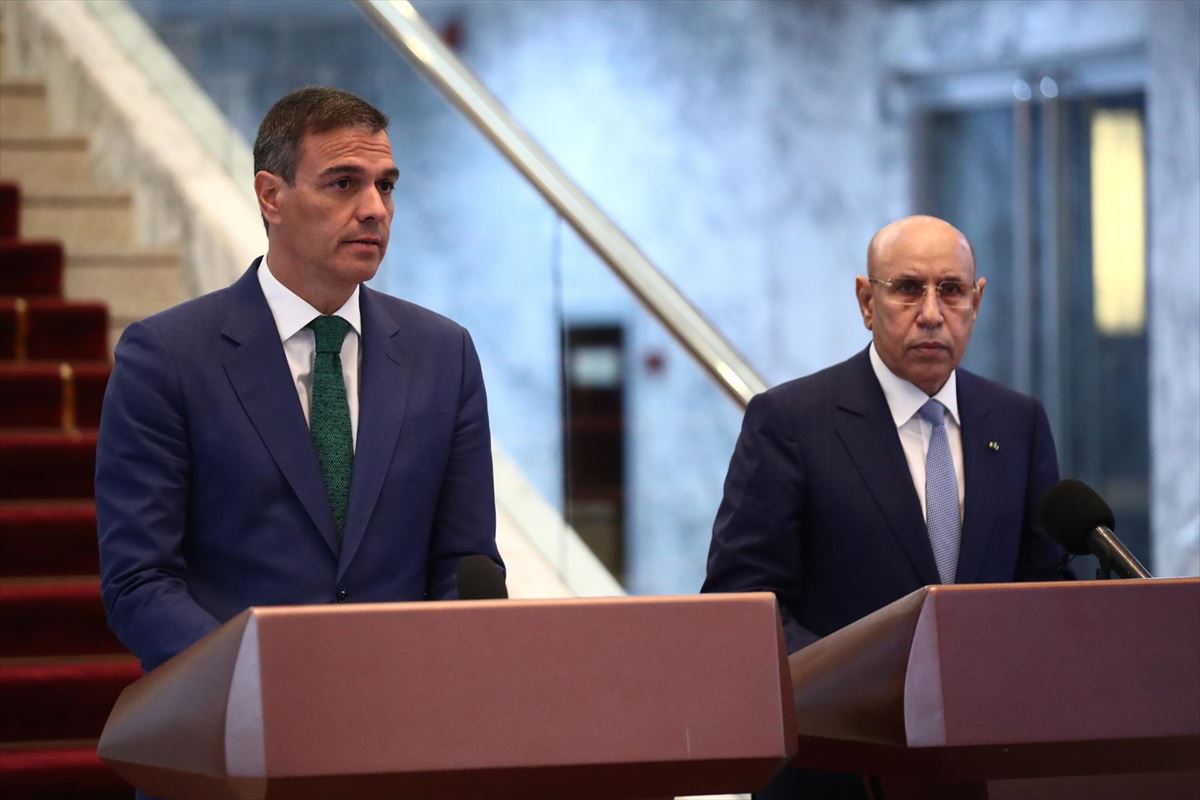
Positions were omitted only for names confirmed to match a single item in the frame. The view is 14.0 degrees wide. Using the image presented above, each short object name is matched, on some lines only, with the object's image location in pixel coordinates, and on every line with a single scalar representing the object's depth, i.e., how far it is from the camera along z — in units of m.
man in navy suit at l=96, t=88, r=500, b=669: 5.94
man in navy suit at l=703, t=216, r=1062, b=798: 6.30
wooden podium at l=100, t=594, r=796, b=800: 5.22
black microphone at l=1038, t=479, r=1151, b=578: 5.78
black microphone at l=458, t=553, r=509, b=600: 5.50
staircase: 7.57
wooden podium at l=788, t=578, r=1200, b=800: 5.35
